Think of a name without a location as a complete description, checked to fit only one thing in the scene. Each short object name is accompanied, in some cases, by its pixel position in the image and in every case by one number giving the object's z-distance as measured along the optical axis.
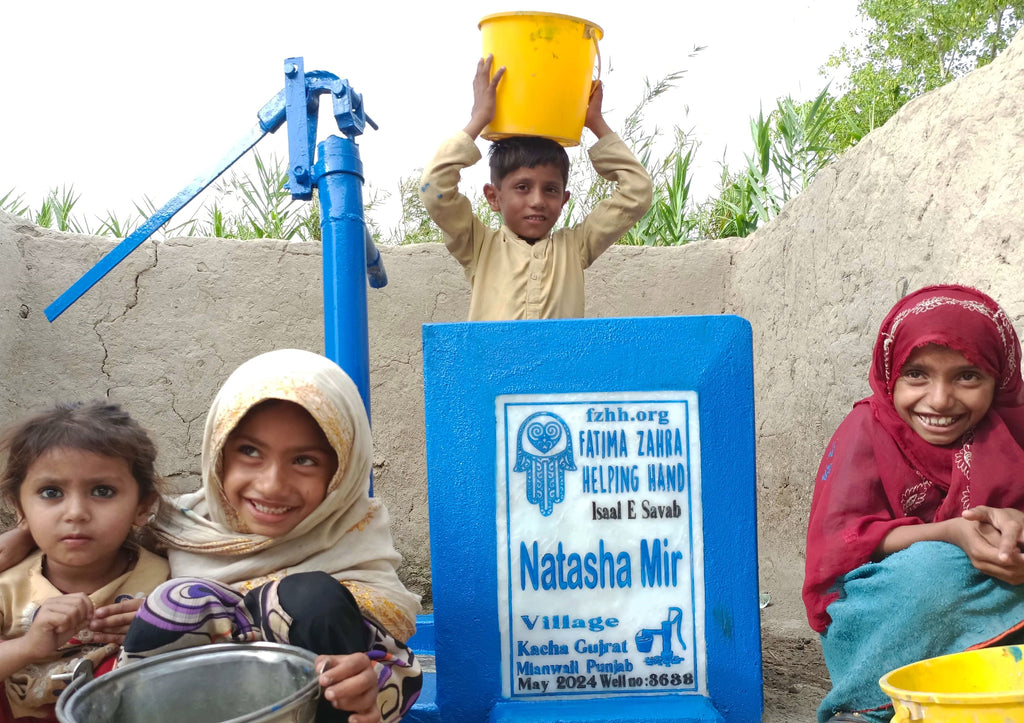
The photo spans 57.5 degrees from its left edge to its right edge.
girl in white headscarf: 1.46
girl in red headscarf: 1.75
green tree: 16.75
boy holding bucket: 2.89
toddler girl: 1.66
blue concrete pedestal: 1.94
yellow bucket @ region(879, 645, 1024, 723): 1.28
